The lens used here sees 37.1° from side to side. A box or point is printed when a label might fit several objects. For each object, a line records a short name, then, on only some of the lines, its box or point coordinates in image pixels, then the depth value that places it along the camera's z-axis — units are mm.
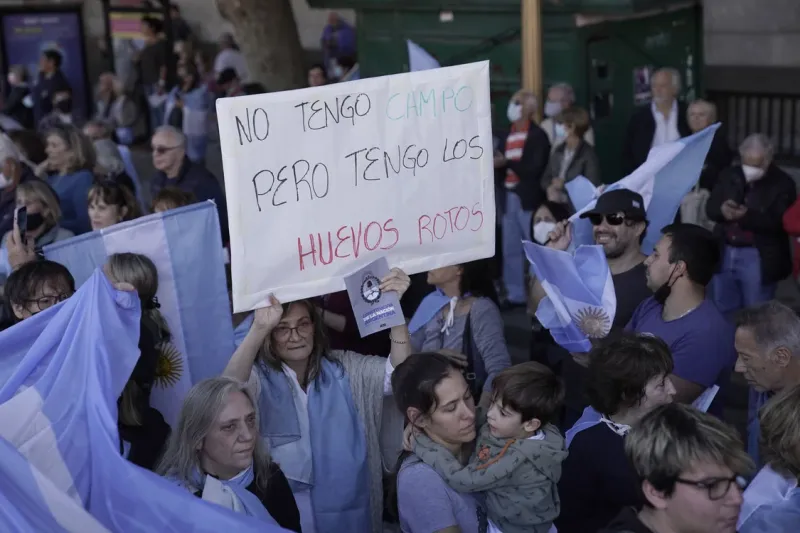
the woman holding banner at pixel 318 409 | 4086
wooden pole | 9328
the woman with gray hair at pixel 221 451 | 3387
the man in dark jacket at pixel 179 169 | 7311
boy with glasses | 2836
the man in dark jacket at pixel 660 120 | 9312
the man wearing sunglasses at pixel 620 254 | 4887
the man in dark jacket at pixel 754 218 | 7402
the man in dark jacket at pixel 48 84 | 15523
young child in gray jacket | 3531
